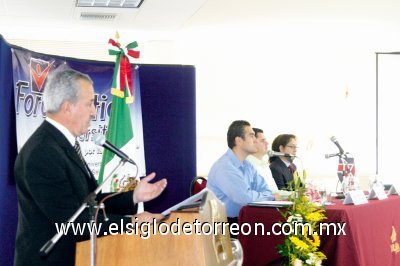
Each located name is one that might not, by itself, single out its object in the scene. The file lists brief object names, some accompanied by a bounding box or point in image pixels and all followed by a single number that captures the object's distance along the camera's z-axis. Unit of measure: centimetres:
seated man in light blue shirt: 408
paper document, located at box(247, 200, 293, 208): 388
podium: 205
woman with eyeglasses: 549
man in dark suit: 214
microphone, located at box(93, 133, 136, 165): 195
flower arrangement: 357
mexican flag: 408
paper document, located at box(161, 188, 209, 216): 225
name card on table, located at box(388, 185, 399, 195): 498
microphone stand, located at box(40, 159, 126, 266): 193
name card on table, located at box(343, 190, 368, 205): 405
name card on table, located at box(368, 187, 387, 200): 452
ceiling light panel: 654
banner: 335
